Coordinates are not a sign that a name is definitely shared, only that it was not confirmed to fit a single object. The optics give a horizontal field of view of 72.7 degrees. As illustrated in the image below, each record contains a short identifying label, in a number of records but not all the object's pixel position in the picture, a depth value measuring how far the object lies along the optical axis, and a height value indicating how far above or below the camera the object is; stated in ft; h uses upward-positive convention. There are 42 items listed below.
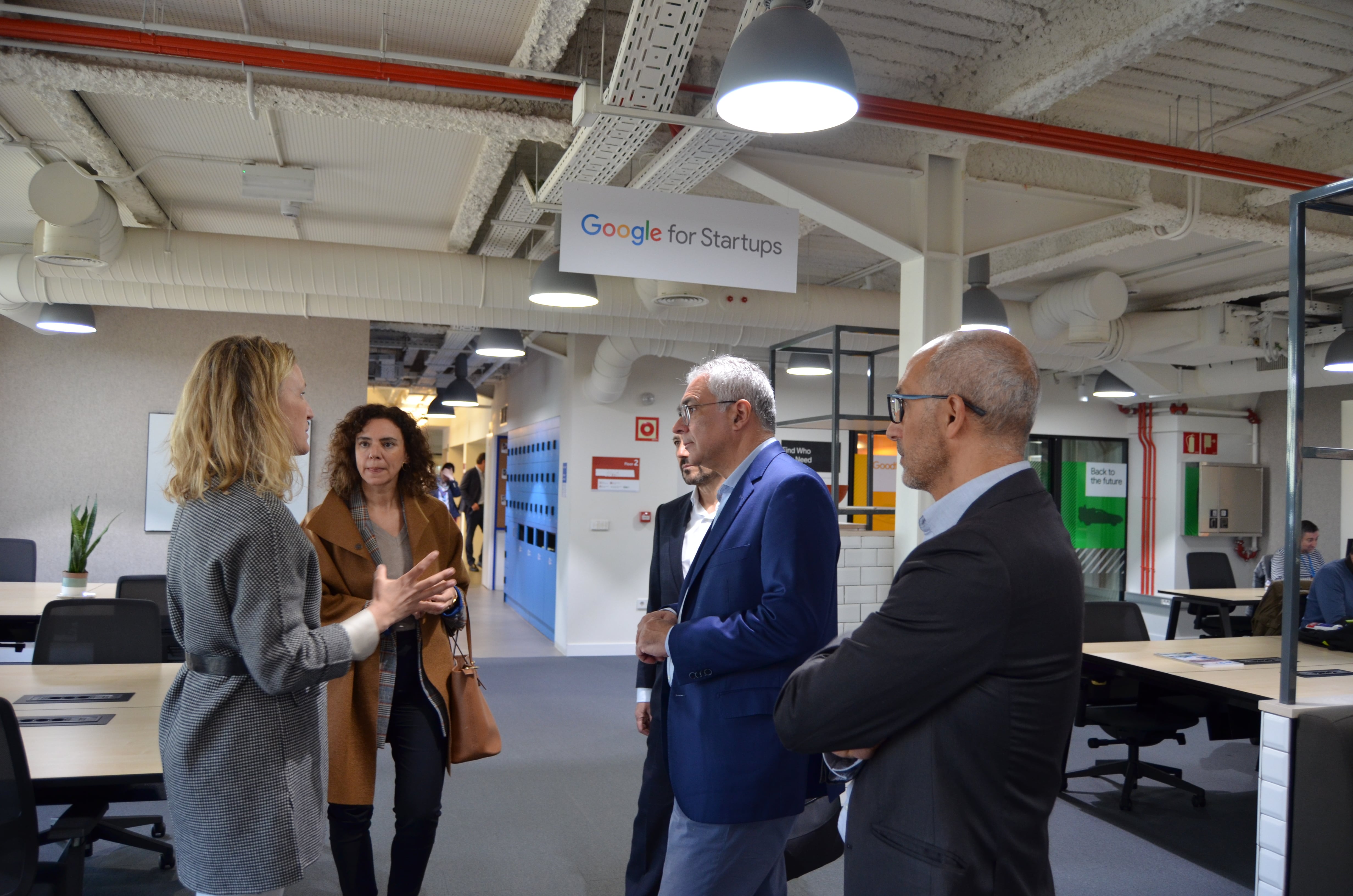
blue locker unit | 31.94 -2.11
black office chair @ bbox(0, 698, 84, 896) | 6.64 -2.66
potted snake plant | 15.44 -1.84
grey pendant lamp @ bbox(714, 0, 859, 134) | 8.05 +3.63
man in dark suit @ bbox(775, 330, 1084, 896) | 3.86 -0.97
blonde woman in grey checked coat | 5.30 -1.10
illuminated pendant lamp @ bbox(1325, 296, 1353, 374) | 19.94 +2.89
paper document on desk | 13.10 -2.59
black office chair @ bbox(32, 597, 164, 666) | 11.55 -2.25
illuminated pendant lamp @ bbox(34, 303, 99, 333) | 21.53 +3.17
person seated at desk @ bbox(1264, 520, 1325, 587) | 24.82 -1.97
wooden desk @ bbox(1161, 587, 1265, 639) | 23.57 -2.99
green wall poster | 37.37 -0.92
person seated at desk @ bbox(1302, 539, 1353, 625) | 15.98 -1.91
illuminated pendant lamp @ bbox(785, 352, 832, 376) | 26.71 +3.18
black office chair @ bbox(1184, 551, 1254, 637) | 27.40 -2.70
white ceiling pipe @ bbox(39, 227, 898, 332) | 18.93 +4.00
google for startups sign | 13.00 +3.37
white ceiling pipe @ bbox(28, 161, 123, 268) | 15.62 +4.17
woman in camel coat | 8.48 -2.01
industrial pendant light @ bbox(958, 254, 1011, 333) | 17.87 +3.29
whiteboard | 26.02 -0.67
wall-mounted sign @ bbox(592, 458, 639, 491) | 29.27 -0.20
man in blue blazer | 5.80 -1.26
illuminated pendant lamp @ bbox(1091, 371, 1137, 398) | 30.53 +3.12
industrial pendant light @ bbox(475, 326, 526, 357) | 26.78 +3.58
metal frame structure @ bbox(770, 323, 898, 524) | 16.40 +1.04
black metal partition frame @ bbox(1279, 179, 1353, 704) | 7.98 +0.67
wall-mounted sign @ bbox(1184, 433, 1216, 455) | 36.45 +1.59
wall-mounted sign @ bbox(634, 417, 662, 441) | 29.73 +1.29
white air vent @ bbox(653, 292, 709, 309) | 18.90 +3.55
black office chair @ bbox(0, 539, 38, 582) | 20.90 -2.46
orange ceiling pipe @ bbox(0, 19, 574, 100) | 10.72 +4.96
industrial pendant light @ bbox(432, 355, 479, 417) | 38.52 +3.03
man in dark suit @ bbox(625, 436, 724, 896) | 8.34 -2.03
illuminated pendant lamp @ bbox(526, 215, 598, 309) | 17.44 +3.43
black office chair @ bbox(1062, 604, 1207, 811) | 14.51 -3.75
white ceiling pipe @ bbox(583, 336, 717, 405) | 26.05 +3.24
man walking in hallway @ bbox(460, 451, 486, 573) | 45.21 -1.77
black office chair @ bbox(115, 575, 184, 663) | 14.85 -2.18
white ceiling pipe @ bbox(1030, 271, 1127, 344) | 22.17 +4.32
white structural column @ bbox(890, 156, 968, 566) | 14.82 +3.29
